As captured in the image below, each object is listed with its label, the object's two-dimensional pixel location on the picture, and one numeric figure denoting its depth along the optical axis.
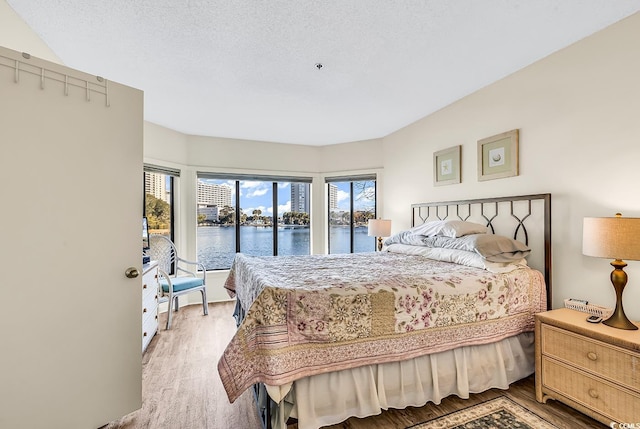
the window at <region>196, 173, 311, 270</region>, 4.81
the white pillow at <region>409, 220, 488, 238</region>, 2.71
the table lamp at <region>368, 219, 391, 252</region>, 4.23
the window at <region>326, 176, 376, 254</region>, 5.02
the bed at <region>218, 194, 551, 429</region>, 1.59
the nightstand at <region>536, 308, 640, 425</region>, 1.59
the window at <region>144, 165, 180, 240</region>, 4.16
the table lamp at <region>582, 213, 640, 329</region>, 1.64
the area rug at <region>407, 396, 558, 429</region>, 1.74
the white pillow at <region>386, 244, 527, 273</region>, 2.26
